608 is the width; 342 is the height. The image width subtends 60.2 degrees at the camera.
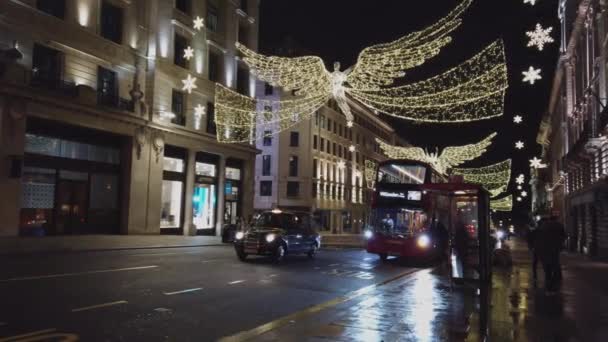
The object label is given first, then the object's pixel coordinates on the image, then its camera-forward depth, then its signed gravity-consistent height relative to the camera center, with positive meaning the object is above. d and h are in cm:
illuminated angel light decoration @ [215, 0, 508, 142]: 1712 +568
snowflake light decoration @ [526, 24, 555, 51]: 1416 +514
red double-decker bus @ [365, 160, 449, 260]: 2197 +34
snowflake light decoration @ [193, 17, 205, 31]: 3120 +1147
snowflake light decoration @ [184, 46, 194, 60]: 3076 +957
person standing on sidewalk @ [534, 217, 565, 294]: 1368 -61
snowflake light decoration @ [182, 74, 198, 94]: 3102 +790
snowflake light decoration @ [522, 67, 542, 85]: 1492 +421
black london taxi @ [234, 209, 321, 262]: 1917 -68
